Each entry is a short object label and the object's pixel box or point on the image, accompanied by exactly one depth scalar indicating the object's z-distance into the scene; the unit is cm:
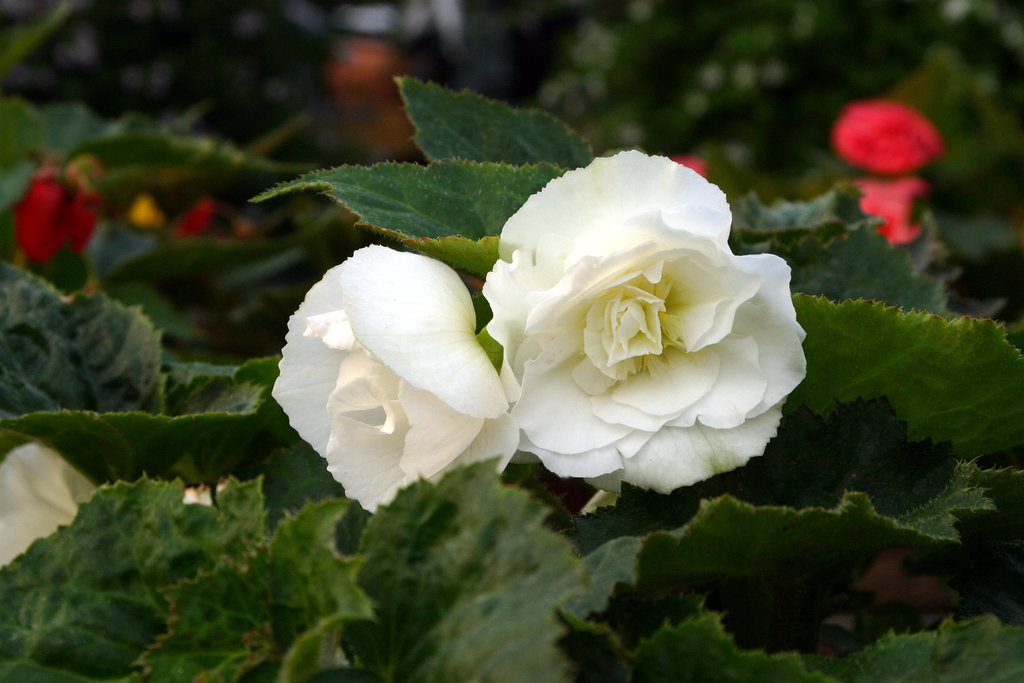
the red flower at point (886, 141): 221
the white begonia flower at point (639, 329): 79
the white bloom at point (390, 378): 78
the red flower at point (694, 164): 181
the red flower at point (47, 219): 133
